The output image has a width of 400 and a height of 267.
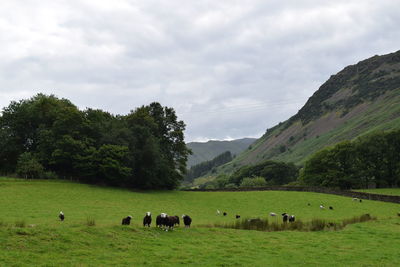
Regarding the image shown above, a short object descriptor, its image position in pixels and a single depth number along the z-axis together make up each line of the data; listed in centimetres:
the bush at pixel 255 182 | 12950
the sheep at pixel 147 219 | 2417
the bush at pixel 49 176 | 6050
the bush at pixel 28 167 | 5859
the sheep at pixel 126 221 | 2659
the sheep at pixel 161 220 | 2317
